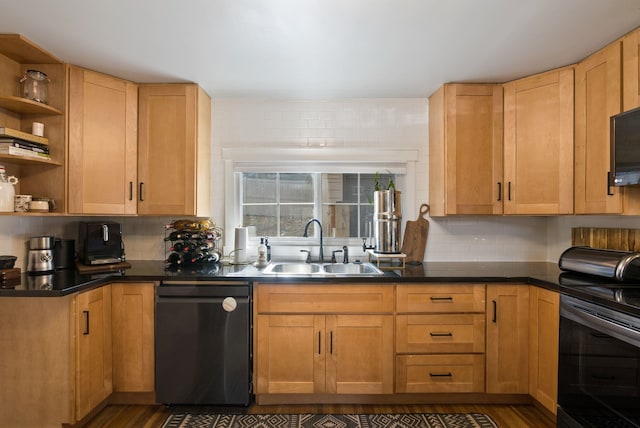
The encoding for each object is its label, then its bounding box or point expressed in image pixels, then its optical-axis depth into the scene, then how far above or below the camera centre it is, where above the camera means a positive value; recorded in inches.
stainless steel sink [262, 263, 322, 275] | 105.3 -17.0
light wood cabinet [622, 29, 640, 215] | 71.2 +27.7
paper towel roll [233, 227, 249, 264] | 105.0 -10.6
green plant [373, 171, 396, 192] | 104.2 +10.9
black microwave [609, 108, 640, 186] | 68.3 +13.7
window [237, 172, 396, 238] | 118.7 +2.7
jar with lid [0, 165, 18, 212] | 79.0 +4.4
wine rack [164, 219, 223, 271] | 99.8 -9.7
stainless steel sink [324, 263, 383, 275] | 105.4 -16.9
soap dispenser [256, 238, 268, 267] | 101.7 -13.3
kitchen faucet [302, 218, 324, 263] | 106.8 -12.9
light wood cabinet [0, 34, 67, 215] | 84.1 +22.1
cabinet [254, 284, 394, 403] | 86.4 -31.7
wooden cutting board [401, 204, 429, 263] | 111.6 -7.9
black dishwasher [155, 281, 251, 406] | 84.5 -33.3
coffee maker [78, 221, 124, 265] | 93.4 -8.5
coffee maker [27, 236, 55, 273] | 86.3 -10.9
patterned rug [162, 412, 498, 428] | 80.9 -50.0
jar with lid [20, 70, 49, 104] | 82.2 +30.8
